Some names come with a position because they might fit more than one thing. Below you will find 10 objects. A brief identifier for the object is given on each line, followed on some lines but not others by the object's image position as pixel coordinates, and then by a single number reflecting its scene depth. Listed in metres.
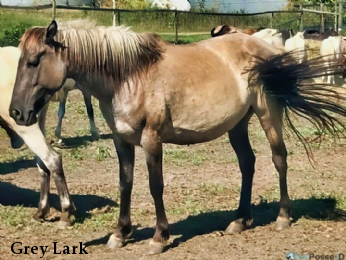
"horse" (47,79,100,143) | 10.68
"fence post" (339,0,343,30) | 23.81
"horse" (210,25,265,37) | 19.44
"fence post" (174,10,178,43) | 25.33
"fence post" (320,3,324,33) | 27.34
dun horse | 5.18
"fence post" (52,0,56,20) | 19.38
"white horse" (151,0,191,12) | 40.06
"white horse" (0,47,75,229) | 6.35
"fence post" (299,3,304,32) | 28.22
